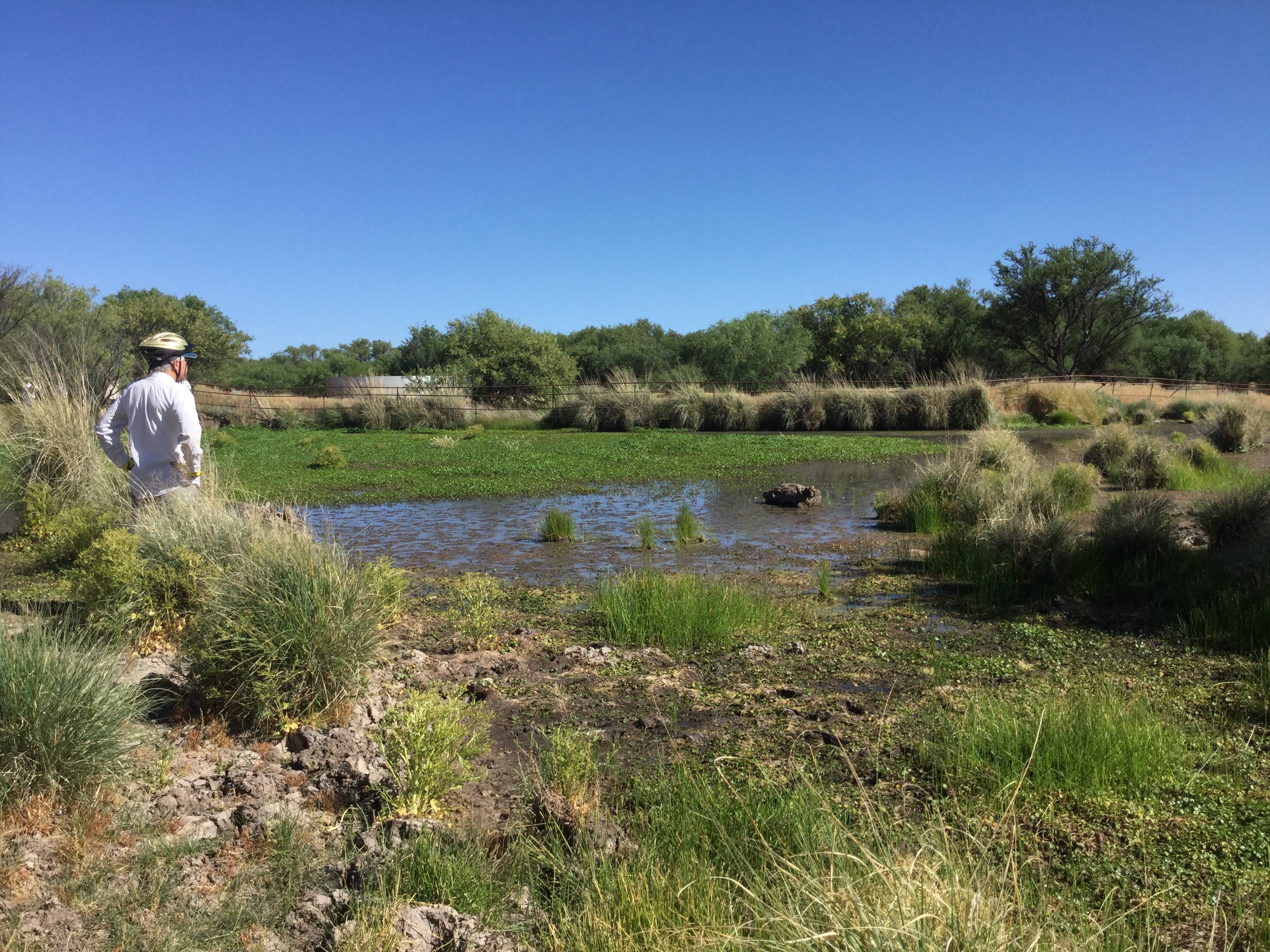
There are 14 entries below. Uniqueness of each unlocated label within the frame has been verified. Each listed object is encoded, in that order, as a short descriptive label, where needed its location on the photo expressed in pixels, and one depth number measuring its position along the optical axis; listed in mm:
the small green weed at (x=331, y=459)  18984
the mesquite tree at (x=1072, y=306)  52344
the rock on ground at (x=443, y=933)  2867
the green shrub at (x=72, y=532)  7262
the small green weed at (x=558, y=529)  10984
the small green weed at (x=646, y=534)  10367
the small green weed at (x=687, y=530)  10758
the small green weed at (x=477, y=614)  6395
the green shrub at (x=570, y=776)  3646
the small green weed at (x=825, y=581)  8078
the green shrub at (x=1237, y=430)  20906
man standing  6156
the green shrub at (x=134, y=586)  5559
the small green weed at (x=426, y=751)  3818
